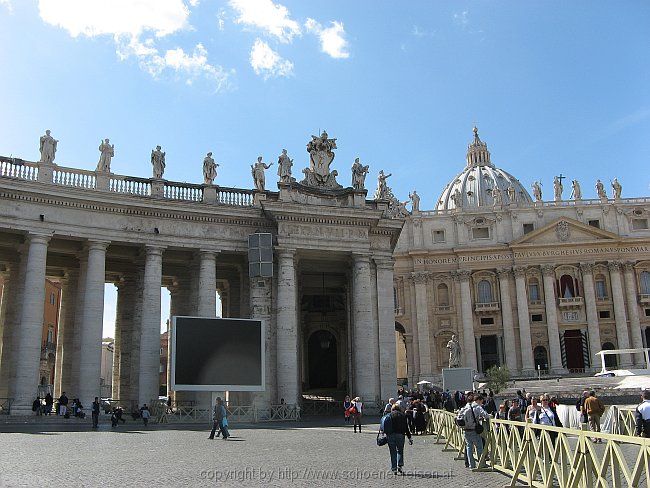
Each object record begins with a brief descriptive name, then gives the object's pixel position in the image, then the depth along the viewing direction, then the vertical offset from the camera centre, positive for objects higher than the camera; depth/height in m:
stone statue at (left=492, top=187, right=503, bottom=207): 89.26 +23.29
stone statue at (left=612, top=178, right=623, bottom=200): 87.38 +23.53
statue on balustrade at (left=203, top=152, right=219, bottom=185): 34.03 +10.55
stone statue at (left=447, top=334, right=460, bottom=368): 62.56 +2.22
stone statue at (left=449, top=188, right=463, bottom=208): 90.30 +23.34
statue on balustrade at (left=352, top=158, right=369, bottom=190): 35.66 +10.64
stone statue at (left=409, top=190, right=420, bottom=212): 90.25 +23.00
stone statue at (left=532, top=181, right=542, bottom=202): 89.06 +23.69
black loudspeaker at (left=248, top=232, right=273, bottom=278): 32.06 +5.99
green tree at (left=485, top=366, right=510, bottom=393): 62.66 -0.06
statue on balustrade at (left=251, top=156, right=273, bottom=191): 35.28 +10.75
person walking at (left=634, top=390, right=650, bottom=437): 14.91 -0.98
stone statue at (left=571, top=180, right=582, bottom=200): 89.06 +23.77
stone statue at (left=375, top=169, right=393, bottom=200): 37.69 +10.54
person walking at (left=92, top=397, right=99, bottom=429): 26.27 -1.05
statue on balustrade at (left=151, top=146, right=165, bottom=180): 33.22 +10.69
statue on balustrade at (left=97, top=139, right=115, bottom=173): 31.95 +10.65
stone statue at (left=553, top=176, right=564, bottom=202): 88.88 +24.23
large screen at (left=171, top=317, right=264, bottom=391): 29.00 +1.23
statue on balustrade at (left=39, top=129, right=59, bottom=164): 30.83 +10.68
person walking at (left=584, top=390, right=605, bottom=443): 19.88 -1.05
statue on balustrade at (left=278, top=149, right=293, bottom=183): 34.28 +10.75
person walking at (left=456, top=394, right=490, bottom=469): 14.31 -1.01
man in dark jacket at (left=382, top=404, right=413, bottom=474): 13.80 -1.15
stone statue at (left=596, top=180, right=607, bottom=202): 87.06 +23.45
